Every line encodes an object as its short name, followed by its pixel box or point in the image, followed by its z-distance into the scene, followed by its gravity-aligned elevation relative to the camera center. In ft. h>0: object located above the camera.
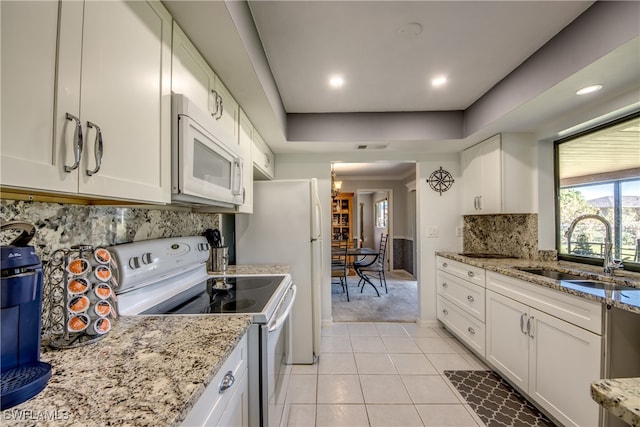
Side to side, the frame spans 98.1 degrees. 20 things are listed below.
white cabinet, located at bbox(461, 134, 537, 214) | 8.37 +1.41
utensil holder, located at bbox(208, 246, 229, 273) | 6.55 -0.95
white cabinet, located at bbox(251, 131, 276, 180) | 7.67 +1.87
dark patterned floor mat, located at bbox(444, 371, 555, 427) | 5.52 -3.98
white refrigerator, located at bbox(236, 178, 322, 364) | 7.82 -0.47
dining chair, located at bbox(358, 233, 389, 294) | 16.07 -2.59
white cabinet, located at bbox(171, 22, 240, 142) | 3.71 +2.15
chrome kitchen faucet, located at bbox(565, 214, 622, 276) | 5.72 -0.72
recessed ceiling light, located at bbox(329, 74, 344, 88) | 6.86 +3.51
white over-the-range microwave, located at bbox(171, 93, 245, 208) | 3.50 +0.89
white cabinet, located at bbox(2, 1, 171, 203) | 1.82 +0.99
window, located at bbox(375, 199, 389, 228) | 25.21 +0.58
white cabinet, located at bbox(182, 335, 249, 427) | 2.25 -1.68
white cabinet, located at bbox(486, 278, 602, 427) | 4.60 -2.69
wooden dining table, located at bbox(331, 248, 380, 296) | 14.88 -1.86
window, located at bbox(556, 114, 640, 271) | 6.08 +0.70
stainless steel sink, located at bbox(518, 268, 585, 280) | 6.52 -1.31
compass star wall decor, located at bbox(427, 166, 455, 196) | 10.53 +1.50
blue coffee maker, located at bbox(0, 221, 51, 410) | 1.85 -0.74
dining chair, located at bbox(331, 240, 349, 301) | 14.65 -2.49
